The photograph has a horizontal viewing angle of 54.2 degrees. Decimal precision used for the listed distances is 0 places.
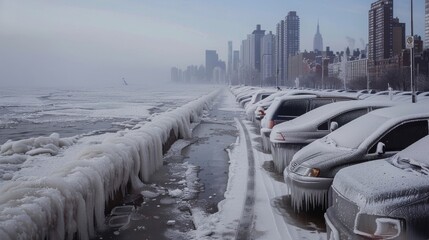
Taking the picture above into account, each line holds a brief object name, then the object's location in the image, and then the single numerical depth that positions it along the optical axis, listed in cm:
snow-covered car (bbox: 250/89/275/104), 2300
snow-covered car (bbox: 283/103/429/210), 587
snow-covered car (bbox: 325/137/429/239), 313
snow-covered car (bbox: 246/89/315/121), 1659
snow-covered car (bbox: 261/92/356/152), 1137
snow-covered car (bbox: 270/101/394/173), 858
